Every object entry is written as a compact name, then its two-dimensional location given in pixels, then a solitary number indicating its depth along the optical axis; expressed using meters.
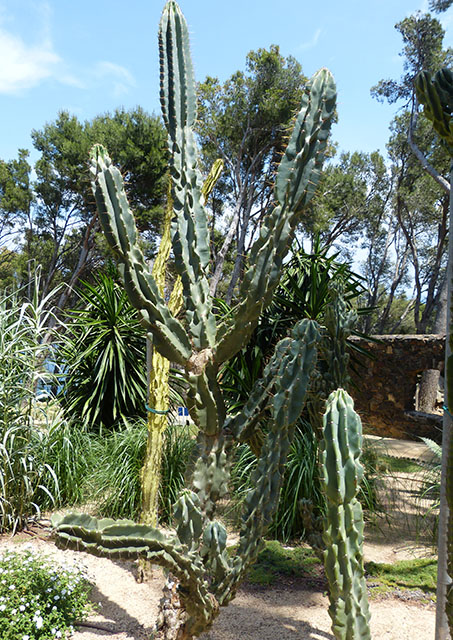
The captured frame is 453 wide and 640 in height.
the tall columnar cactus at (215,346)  2.14
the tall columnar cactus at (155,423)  3.27
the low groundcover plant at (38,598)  2.38
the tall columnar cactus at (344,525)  1.64
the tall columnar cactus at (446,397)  1.98
